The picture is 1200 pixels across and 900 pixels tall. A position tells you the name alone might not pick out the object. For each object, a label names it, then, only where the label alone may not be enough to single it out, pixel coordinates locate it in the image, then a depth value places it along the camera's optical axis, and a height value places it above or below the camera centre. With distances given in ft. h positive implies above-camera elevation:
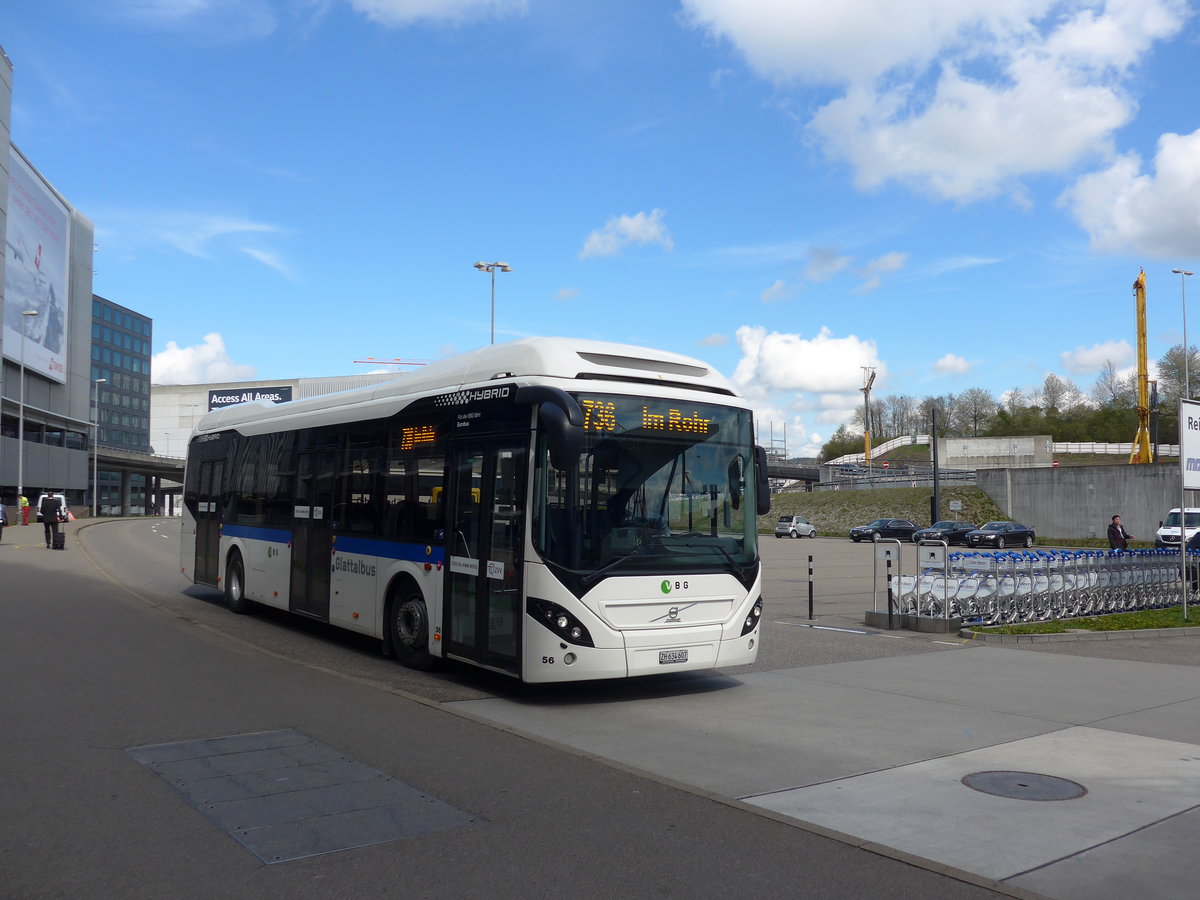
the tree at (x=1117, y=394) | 298.35 +31.91
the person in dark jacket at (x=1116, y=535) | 94.21 -3.88
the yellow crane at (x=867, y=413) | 362.94 +31.60
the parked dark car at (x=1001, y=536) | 164.35 -6.75
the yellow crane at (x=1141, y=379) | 226.79 +26.88
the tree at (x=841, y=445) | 426.51 +22.04
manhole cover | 20.53 -6.20
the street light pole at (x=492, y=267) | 125.70 +29.07
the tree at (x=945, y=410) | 372.38 +32.25
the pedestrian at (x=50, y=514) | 101.91 -1.77
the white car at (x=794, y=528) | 212.43 -7.11
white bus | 28.37 -0.61
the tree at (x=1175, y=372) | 235.61 +29.84
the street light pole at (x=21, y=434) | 184.65 +11.83
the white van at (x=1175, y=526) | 117.70 -3.91
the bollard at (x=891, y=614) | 49.49 -5.97
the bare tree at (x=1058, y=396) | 348.18 +34.92
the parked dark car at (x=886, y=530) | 185.26 -6.45
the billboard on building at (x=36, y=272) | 199.41 +48.02
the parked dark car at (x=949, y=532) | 164.14 -6.20
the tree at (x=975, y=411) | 364.99 +31.04
